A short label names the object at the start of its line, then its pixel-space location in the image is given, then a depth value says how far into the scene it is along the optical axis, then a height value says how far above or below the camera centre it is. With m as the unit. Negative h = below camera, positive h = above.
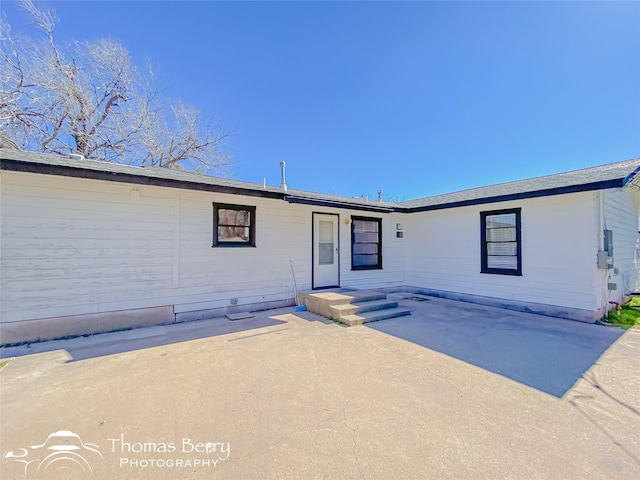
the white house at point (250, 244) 4.79 +0.10
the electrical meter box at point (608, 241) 6.10 +0.21
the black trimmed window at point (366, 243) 8.89 +0.20
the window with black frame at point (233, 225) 6.54 +0.56
